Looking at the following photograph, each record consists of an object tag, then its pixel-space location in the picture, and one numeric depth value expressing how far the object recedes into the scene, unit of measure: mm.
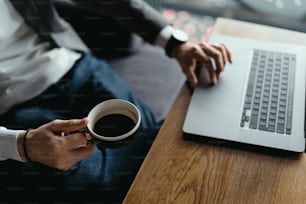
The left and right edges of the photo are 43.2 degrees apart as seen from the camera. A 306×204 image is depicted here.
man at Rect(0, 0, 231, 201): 610
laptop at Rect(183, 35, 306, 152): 620
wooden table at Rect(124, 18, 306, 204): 553
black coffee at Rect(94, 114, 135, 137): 554
